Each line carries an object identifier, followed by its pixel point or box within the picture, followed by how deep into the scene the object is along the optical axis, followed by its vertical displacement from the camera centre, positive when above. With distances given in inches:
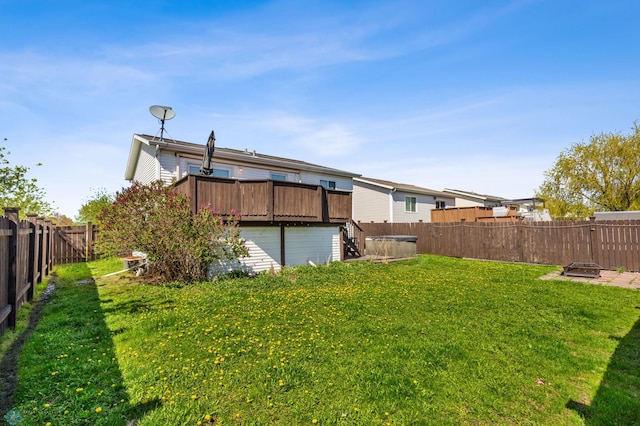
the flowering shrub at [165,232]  328.5 -5.6
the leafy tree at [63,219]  989.2 +31.6
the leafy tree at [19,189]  600.9 +86.5
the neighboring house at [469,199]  1123.8 +88.7
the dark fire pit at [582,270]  380.3 -63.9
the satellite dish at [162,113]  480.7 +184.0
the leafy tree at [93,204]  839.1 +68.5
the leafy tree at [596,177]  799.1 +123.5
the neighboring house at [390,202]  902.4 +68.4
